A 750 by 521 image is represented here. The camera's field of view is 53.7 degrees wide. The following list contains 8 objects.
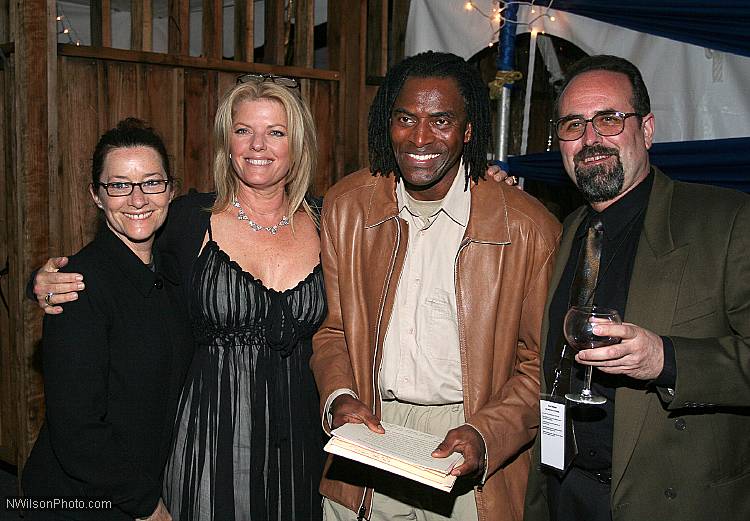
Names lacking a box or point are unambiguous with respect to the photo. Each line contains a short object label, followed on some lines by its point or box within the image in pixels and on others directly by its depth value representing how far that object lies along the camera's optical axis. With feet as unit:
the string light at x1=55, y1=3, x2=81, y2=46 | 18.33
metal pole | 13.94
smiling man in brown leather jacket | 7.50
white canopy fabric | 10.60
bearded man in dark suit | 5.86
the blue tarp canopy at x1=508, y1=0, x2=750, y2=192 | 8.94
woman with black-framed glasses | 6.99
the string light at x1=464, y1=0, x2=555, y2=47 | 13.78
